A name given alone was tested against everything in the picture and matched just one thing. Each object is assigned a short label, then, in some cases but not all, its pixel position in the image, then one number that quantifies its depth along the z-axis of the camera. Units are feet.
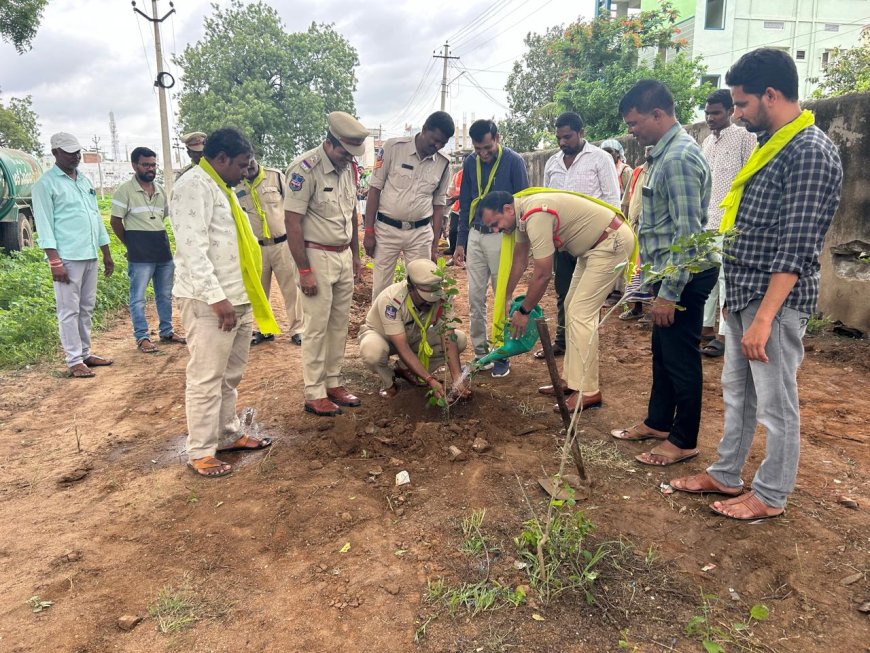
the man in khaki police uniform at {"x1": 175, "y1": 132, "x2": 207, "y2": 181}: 18.37
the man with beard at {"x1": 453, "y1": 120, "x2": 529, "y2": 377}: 14.69
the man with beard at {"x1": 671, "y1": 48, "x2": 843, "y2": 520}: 7.22
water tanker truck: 30.27
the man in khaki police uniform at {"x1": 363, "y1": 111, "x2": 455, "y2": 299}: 14.52
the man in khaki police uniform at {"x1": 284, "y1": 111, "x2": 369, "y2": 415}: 12.12
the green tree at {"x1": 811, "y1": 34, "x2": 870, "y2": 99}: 36.28
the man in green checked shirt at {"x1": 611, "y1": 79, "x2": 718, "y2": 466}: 9.49
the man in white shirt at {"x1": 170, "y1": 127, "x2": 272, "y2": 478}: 9.68
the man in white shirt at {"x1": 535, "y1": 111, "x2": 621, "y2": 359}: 15.52
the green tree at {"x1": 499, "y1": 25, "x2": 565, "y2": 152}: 71.10
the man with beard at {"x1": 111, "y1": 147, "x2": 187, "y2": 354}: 17.52
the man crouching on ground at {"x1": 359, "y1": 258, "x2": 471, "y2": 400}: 12.25
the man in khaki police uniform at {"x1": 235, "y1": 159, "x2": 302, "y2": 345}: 17.57
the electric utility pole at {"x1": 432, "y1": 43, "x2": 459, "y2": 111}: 104.00
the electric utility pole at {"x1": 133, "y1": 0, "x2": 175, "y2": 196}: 54.13
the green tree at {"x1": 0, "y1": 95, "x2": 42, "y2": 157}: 82.80
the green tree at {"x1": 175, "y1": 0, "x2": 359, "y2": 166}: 91.61
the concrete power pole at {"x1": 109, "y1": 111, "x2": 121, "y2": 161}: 242.50
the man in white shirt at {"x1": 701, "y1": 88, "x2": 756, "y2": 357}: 14.75
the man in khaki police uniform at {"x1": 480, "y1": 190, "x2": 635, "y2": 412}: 11.79
